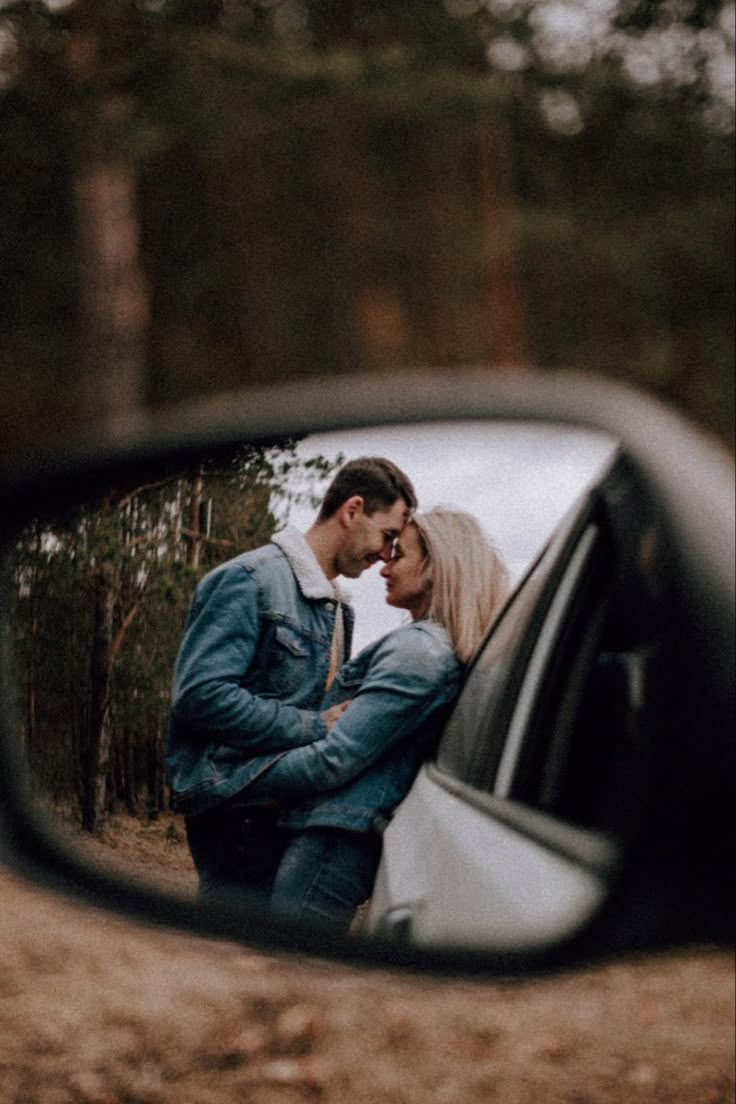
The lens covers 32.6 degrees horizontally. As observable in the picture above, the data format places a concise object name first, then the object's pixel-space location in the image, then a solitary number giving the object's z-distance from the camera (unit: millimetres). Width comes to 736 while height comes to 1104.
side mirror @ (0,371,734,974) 1043
